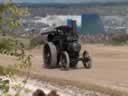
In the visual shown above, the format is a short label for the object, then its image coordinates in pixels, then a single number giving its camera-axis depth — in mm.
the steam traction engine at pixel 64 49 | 30641
